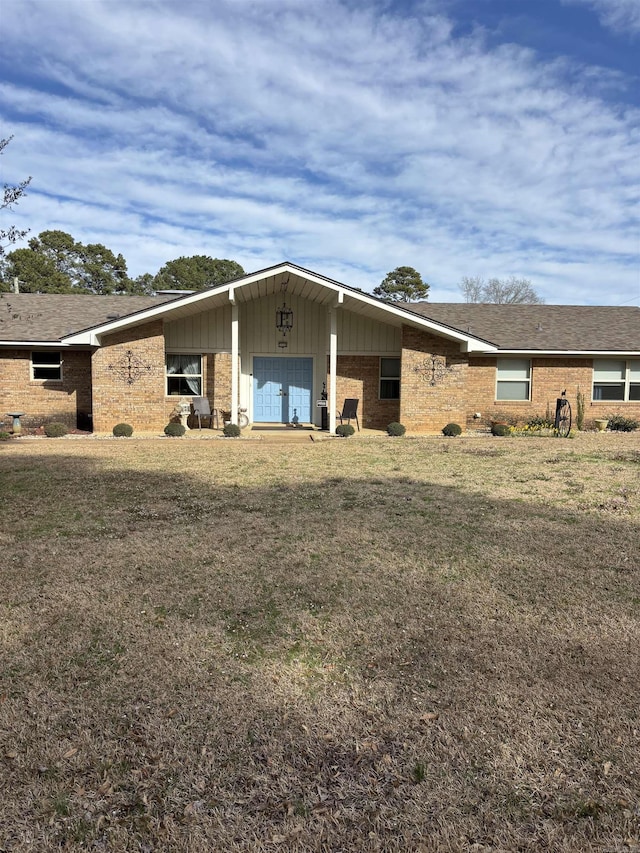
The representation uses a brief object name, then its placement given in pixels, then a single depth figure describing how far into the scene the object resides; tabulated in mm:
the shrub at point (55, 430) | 15375
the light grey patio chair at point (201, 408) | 16781
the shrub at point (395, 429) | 16078
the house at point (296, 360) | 16078
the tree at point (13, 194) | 8562
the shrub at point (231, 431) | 15398
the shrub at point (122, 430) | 15430
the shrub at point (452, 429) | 16188
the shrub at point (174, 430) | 15391
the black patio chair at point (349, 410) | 17188
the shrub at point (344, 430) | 15826
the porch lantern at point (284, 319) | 17473
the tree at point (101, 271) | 47500
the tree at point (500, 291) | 53312
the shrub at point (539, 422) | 17312
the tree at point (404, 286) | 47625
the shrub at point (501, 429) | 16438
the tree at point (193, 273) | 52125
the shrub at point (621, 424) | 17641
